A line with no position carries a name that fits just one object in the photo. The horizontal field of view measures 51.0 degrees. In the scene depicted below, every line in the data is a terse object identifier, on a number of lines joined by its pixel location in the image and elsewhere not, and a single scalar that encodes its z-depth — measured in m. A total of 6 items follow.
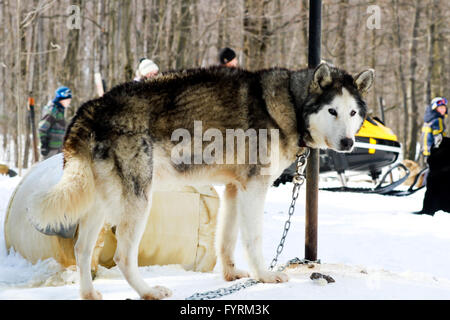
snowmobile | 10.39
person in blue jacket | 12.48
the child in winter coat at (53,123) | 10.14
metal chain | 2.98
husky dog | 2.95
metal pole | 3.99
